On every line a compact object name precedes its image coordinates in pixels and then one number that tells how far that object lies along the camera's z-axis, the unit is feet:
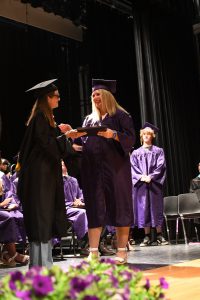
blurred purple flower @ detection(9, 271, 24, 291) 2.97
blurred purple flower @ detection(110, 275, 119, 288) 3.10
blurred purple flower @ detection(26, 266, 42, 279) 3.05
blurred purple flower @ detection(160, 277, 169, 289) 3.34
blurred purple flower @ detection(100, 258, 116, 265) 3.86
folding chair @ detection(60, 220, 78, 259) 18.94
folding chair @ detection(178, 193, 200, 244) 22.63
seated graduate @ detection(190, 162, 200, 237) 26.16
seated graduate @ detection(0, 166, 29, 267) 16.52
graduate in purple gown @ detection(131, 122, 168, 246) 23.15
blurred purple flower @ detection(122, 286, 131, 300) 2.94
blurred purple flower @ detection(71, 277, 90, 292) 2.82
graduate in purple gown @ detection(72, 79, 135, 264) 11.92
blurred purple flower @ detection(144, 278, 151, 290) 3.50
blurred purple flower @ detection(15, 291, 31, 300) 2.70
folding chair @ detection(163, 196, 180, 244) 23.62
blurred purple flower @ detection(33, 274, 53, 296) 2.70
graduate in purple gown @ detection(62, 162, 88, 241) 19.17
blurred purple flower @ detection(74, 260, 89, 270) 3.79
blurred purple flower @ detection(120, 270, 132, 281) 3.43
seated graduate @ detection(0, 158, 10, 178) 18.72
